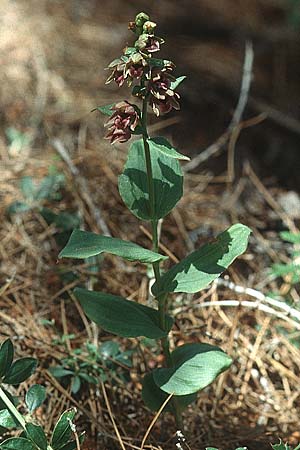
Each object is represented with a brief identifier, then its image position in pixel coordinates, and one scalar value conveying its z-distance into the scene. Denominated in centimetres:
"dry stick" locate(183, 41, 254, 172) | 313
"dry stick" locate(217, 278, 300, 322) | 203
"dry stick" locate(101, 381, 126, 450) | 167
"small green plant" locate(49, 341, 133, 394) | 188
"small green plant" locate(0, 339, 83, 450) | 147
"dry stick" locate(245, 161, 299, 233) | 285
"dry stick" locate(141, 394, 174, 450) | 163
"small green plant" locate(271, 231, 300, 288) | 223
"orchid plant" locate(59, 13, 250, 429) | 147
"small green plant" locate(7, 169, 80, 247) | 242
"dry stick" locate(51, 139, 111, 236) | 249
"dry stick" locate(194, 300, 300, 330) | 206
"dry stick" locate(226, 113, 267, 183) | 311
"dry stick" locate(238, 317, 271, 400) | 213
